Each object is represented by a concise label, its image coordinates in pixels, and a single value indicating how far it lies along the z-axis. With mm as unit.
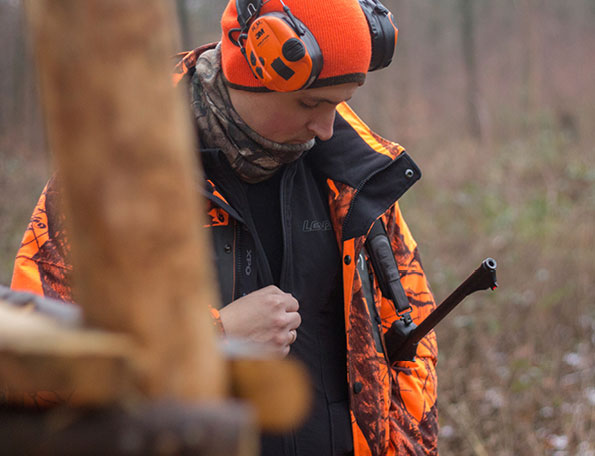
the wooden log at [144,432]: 862
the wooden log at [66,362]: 831
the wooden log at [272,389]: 1005
